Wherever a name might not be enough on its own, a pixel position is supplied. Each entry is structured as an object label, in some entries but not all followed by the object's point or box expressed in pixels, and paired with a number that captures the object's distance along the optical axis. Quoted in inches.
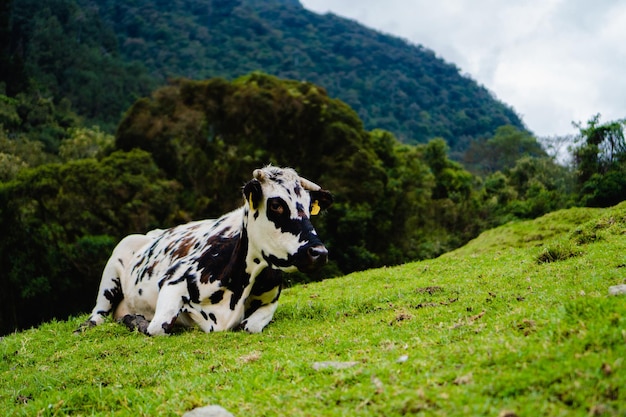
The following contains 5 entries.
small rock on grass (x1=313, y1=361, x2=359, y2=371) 191.5
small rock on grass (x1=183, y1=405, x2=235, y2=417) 157.8
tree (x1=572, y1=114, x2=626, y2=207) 848.3
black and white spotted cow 298.0
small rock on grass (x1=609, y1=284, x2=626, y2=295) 206.5
